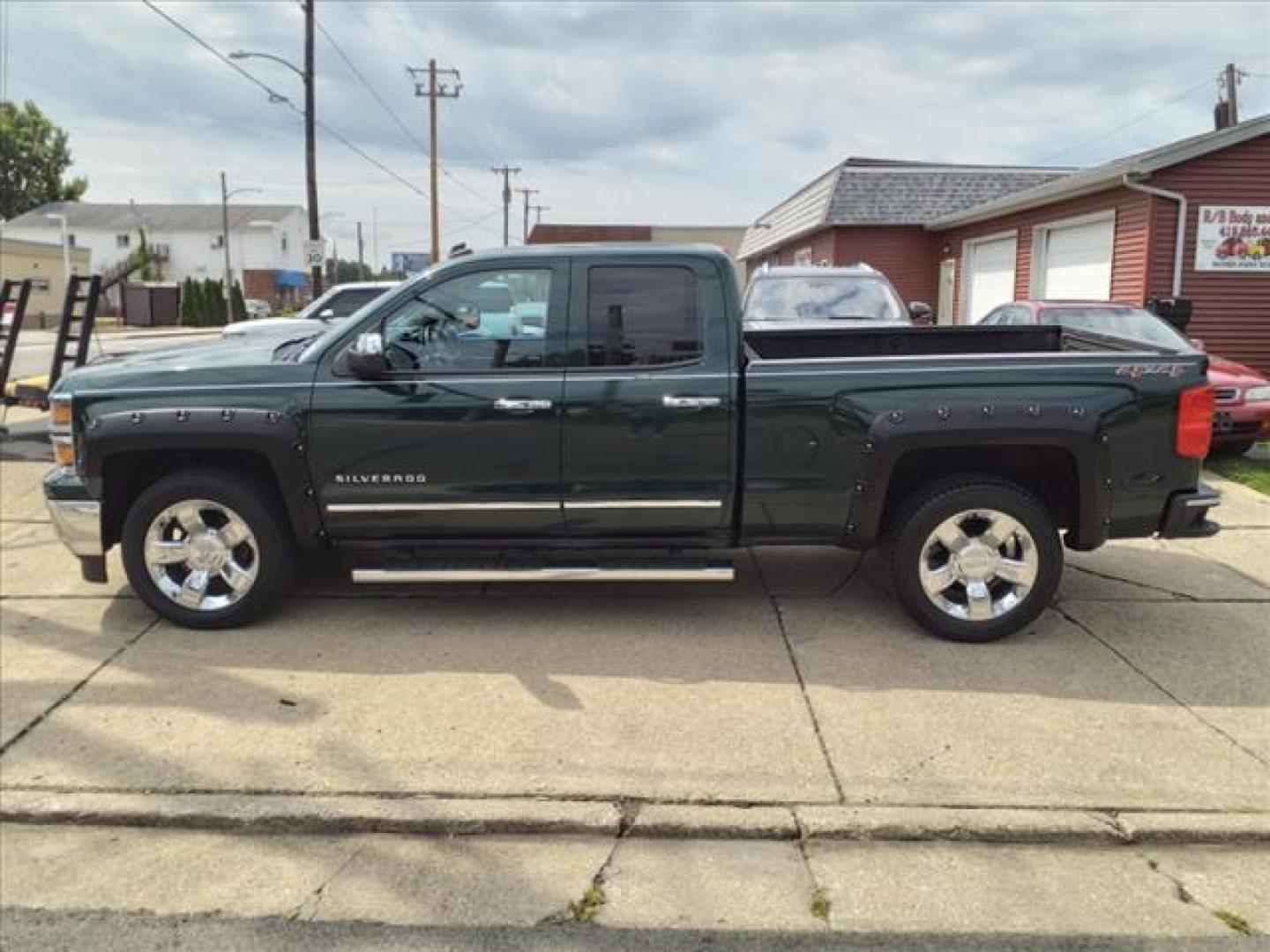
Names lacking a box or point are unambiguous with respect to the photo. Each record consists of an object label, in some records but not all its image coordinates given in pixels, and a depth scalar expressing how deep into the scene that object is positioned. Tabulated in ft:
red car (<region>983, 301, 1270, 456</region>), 31.30
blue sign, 143.85
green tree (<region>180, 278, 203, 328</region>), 159.22
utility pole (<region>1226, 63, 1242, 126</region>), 86.38
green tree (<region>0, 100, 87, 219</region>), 232.12
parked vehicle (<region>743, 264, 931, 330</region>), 31.50
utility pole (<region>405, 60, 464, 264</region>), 125.18
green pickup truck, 15.67
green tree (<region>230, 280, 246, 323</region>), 172.04
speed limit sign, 78.02
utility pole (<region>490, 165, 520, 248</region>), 210.79
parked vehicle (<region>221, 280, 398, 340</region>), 38.81
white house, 257.34
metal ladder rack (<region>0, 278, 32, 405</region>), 34.78
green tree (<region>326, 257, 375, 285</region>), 298.35
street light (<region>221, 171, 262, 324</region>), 154.03
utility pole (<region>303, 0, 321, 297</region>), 74.33
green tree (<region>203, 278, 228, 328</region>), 162.50
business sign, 45.47
